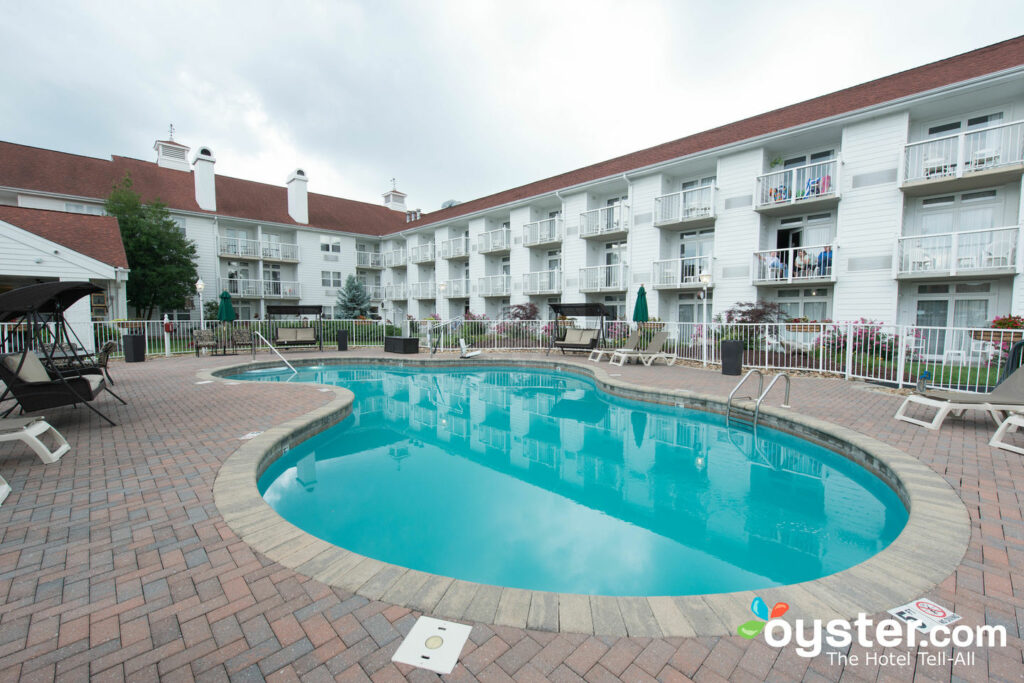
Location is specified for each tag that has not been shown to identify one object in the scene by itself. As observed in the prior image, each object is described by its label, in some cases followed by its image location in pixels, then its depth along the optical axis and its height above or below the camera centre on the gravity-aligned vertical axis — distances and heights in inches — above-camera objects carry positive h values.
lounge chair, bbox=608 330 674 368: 476.4 -43.7
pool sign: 76.4 -56.4
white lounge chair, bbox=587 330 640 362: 491.4 -40.1
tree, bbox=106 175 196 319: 847.1 +126.4
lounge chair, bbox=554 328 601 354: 569.9 -36.3
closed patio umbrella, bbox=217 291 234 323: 629.9 +5.5
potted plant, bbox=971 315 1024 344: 378.3 -8.1
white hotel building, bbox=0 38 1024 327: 454.3 +152.8
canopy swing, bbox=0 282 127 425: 186.8 -30.2
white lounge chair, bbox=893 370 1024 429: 195.6 -41.1
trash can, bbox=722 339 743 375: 398.0 -40.5
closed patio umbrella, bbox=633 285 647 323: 564.1 +7.6
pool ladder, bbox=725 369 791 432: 249.1 -58.0
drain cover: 67.2 -56.2
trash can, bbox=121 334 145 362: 515.4 -41.9
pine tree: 1115.9 +34.7
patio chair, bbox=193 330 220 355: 593.3 -37.7
